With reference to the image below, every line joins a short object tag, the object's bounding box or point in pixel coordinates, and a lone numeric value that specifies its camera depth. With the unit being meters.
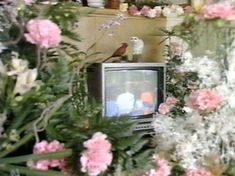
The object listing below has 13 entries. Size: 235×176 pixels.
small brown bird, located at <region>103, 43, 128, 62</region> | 3.24
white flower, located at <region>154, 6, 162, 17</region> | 3.61
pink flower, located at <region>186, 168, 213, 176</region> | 1.63
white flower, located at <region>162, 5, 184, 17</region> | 3.65
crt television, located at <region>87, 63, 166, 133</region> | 2.90
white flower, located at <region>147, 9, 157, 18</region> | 3.56
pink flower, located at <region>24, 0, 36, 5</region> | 1.41
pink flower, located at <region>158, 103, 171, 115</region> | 2.03
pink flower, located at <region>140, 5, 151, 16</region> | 3.53
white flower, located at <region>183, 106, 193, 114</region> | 1.72
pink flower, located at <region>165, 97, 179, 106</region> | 2.09
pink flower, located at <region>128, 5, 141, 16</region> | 3.49
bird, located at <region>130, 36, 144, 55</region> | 3.41
